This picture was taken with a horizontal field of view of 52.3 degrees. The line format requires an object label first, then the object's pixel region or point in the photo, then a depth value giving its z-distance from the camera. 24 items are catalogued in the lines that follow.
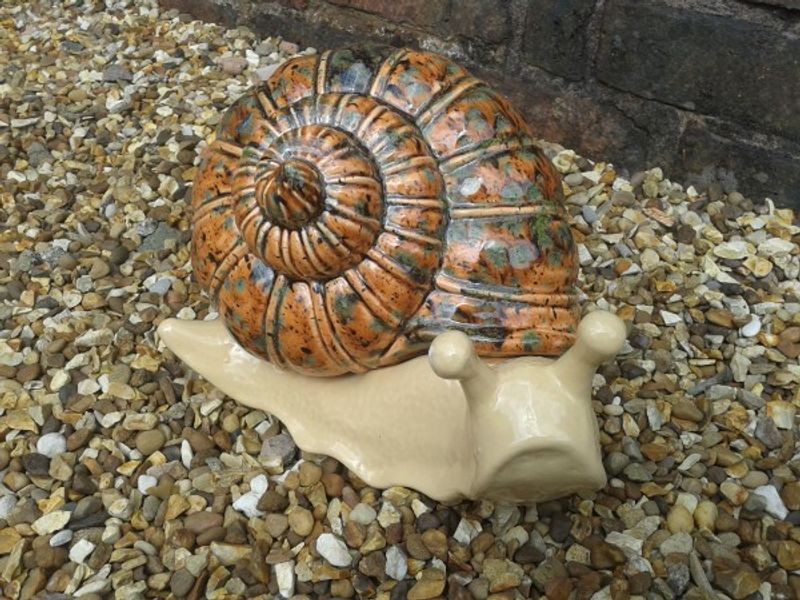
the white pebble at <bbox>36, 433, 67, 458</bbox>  0.60
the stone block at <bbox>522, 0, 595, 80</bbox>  0.77
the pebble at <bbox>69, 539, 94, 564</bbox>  0.53
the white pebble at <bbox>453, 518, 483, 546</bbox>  0.52
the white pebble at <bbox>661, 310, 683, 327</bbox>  0.66
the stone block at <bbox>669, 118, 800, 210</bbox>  0.73
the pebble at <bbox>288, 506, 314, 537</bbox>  0.54
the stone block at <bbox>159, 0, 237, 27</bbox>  1.07
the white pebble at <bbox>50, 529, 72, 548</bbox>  0.54
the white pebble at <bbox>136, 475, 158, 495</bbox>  0.57
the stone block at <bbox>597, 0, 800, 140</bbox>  0.69
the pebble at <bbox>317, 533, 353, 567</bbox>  0.52
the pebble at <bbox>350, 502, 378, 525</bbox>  0.54
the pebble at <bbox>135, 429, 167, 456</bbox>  0.60
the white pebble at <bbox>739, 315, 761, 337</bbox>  0.65
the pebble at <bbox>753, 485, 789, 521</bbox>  0.53
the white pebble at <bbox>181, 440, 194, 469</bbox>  0.59
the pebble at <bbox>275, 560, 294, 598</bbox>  0.51
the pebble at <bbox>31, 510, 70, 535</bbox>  0.55
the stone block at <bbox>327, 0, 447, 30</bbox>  0.87
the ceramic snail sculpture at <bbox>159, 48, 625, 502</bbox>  0.44
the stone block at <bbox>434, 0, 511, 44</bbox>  0.82
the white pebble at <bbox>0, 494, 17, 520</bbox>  0.56
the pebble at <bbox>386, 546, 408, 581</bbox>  0.51
